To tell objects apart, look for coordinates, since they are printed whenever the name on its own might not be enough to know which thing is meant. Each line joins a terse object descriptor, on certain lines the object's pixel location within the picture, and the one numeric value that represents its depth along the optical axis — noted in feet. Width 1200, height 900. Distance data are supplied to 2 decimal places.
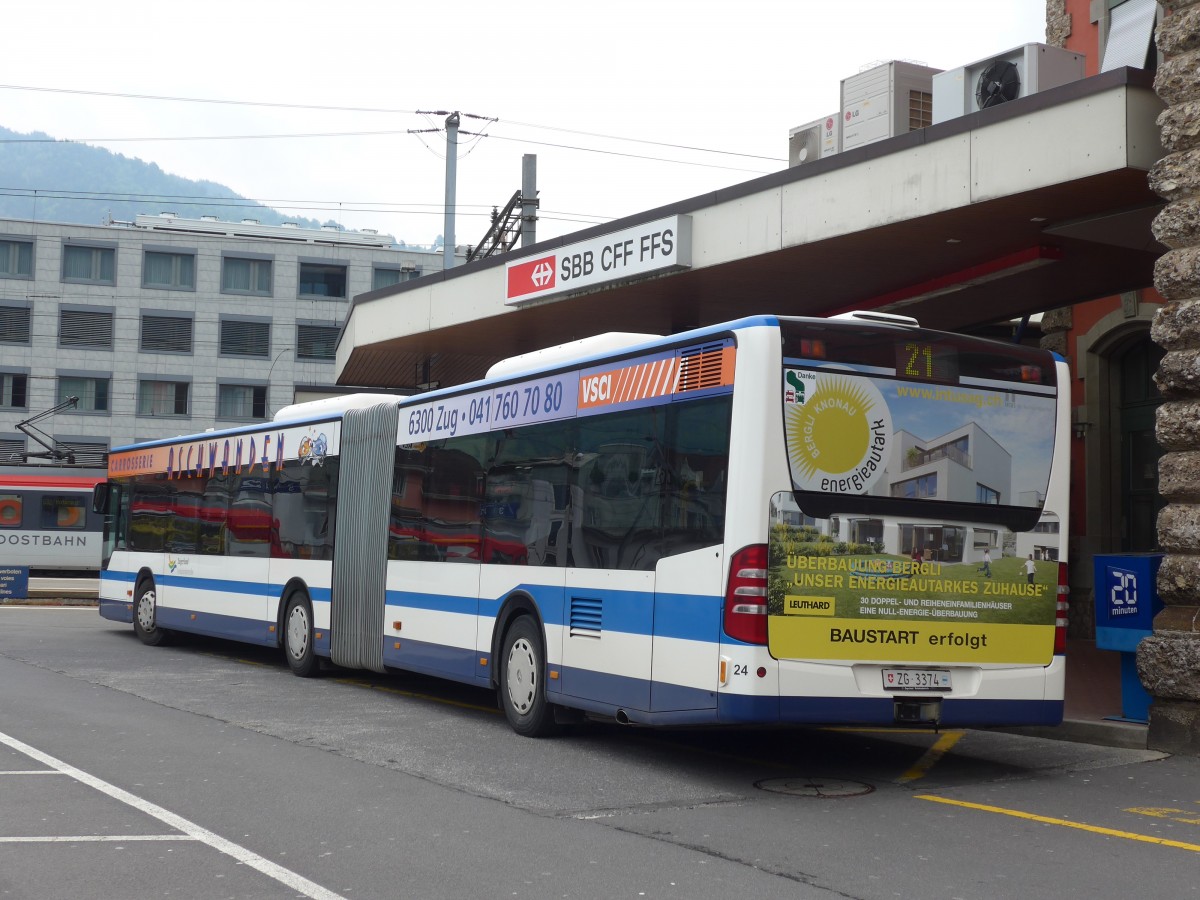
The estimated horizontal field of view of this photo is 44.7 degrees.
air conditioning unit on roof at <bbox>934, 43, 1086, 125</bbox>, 47.50
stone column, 35.27
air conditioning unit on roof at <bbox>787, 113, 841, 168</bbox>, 53.98
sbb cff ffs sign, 53.42
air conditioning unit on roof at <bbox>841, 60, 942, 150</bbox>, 52.54
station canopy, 39.86
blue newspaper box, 37.27
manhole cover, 29.55
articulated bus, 29.40
